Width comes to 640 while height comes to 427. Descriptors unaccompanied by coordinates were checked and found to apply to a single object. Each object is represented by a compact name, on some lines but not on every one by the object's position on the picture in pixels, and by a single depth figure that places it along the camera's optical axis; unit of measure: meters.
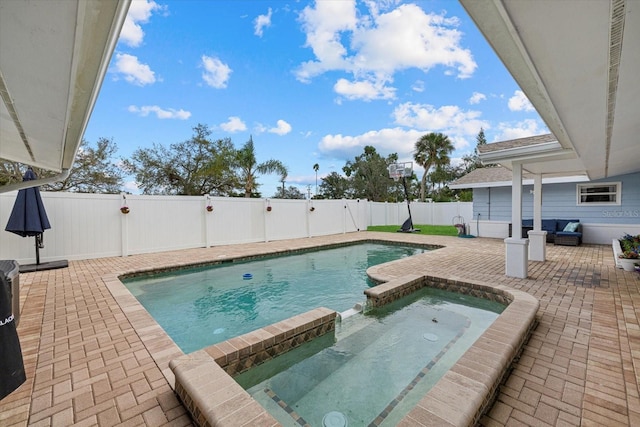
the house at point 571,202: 10.27
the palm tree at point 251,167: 21.52
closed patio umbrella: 5.99
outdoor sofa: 10.30
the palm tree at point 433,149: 24.52
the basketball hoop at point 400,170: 16.77
